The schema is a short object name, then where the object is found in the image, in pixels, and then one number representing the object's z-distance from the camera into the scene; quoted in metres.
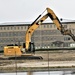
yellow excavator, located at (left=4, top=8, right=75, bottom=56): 40.38
